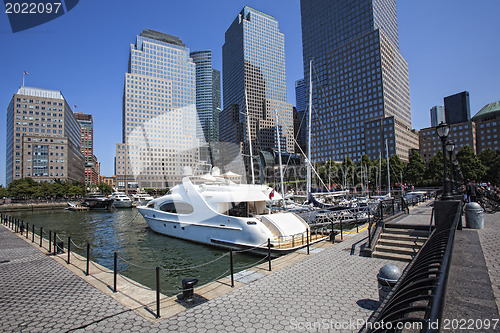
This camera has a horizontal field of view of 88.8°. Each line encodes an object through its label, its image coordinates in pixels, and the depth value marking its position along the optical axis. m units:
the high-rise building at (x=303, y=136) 166.75
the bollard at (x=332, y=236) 13.22
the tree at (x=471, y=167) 58.97
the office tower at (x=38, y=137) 110.88
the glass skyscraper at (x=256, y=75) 156.50
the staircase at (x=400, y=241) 9.88
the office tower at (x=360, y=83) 119.31
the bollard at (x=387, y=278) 5.65
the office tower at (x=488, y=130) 127.88
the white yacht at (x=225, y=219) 14.04
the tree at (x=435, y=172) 66.38
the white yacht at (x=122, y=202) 62.72
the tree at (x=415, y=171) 71.62
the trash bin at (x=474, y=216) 11.88
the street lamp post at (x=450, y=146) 15.08
